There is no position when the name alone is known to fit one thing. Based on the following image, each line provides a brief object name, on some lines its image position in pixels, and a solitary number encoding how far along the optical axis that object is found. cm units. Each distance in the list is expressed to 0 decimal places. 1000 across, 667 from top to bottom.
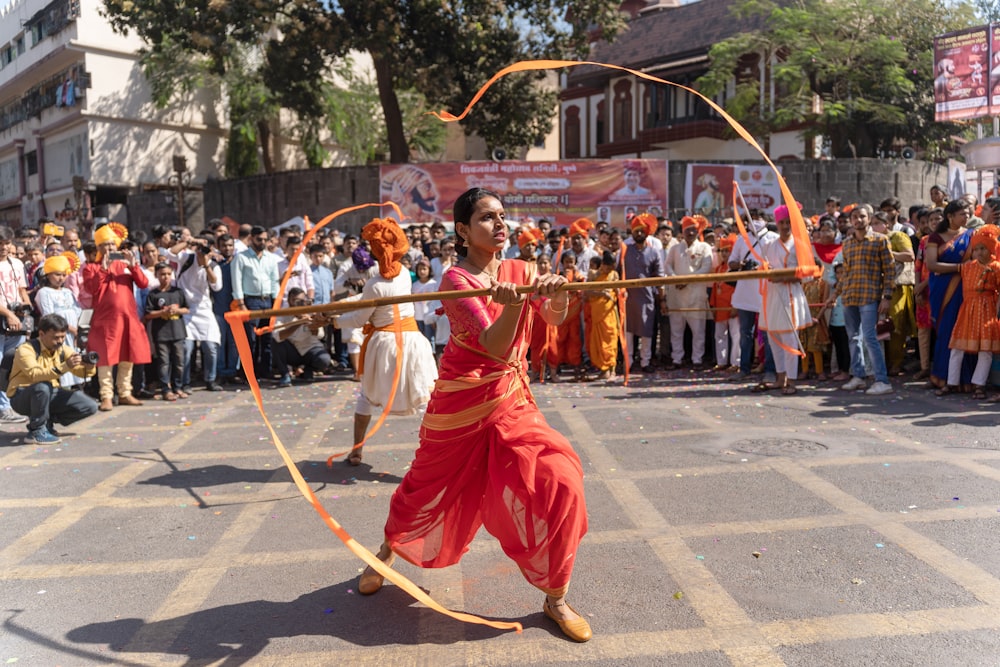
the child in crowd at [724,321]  1043
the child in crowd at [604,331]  1025
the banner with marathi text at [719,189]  2073
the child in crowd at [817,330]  953
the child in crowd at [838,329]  945
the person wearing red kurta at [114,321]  900
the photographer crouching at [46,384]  720
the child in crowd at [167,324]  957
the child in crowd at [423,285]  1087
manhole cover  615
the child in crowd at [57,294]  868
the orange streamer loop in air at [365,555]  333
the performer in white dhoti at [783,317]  867
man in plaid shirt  844
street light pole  2478
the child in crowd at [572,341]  1038
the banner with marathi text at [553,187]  2034
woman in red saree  328
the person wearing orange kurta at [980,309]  782
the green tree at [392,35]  2055
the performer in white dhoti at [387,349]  602
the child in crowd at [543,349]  1035
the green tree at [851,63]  2508
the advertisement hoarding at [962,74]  1797
